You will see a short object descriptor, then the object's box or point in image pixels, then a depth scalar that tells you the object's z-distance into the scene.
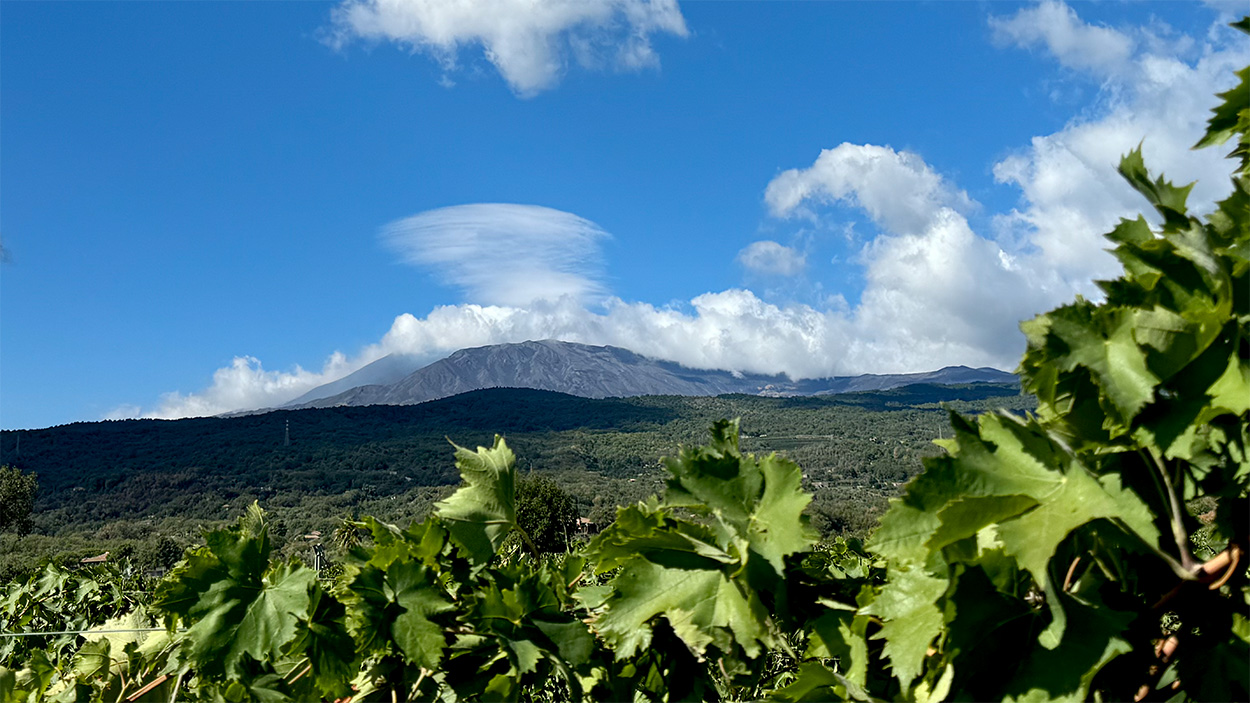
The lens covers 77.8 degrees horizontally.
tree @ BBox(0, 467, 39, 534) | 52.47
